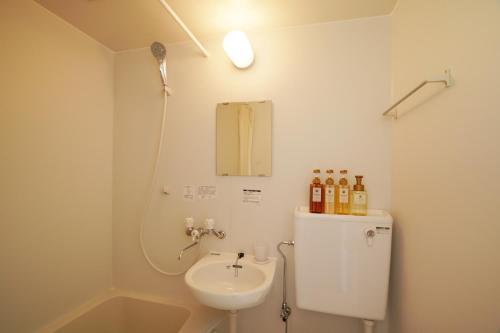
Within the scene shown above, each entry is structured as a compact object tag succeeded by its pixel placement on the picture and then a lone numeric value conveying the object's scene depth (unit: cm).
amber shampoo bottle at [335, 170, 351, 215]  114
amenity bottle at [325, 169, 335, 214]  115
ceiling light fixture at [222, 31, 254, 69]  116
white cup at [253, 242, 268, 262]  126
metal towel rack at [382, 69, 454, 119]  70
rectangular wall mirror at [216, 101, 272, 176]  132
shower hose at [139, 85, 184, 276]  142
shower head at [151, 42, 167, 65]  132
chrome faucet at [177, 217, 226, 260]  135
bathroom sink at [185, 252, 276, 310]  115
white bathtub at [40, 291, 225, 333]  124
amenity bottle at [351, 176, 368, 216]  112
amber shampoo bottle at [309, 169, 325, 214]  116
